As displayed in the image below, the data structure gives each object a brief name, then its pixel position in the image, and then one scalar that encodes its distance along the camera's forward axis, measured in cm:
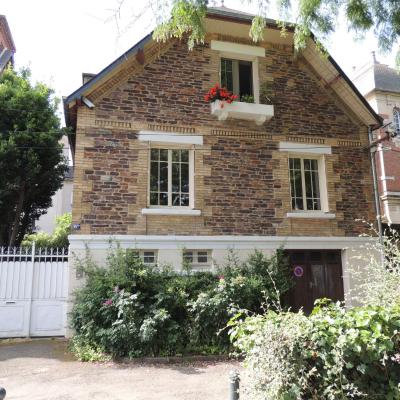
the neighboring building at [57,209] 2342
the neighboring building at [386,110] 1914
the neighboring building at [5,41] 2095
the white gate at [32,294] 966
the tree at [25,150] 1174
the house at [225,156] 1001
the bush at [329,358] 372
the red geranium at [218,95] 1068
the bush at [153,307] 786
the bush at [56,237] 1529
